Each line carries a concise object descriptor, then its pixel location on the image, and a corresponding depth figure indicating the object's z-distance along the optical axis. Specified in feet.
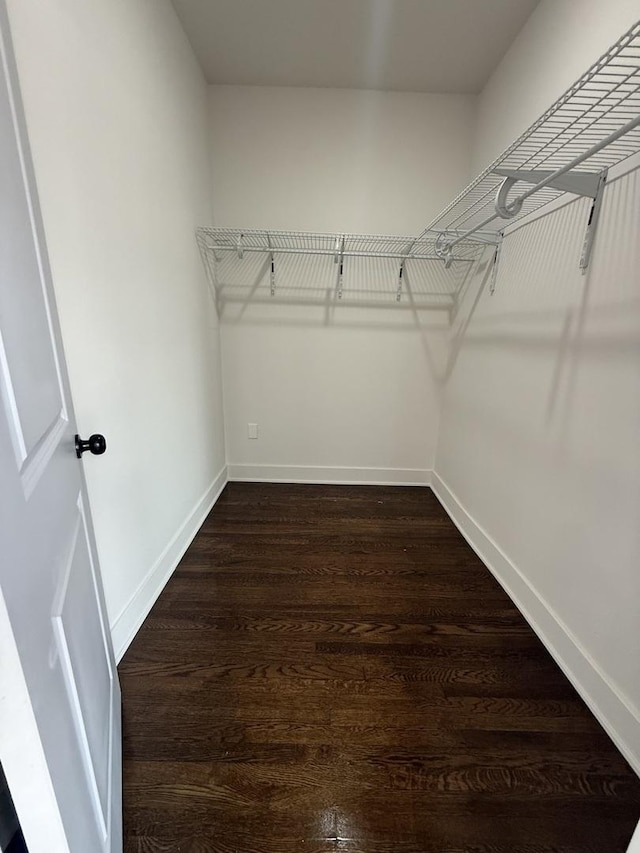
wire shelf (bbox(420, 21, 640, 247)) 3.10
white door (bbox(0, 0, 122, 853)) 1.59
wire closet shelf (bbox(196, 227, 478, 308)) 7.88
